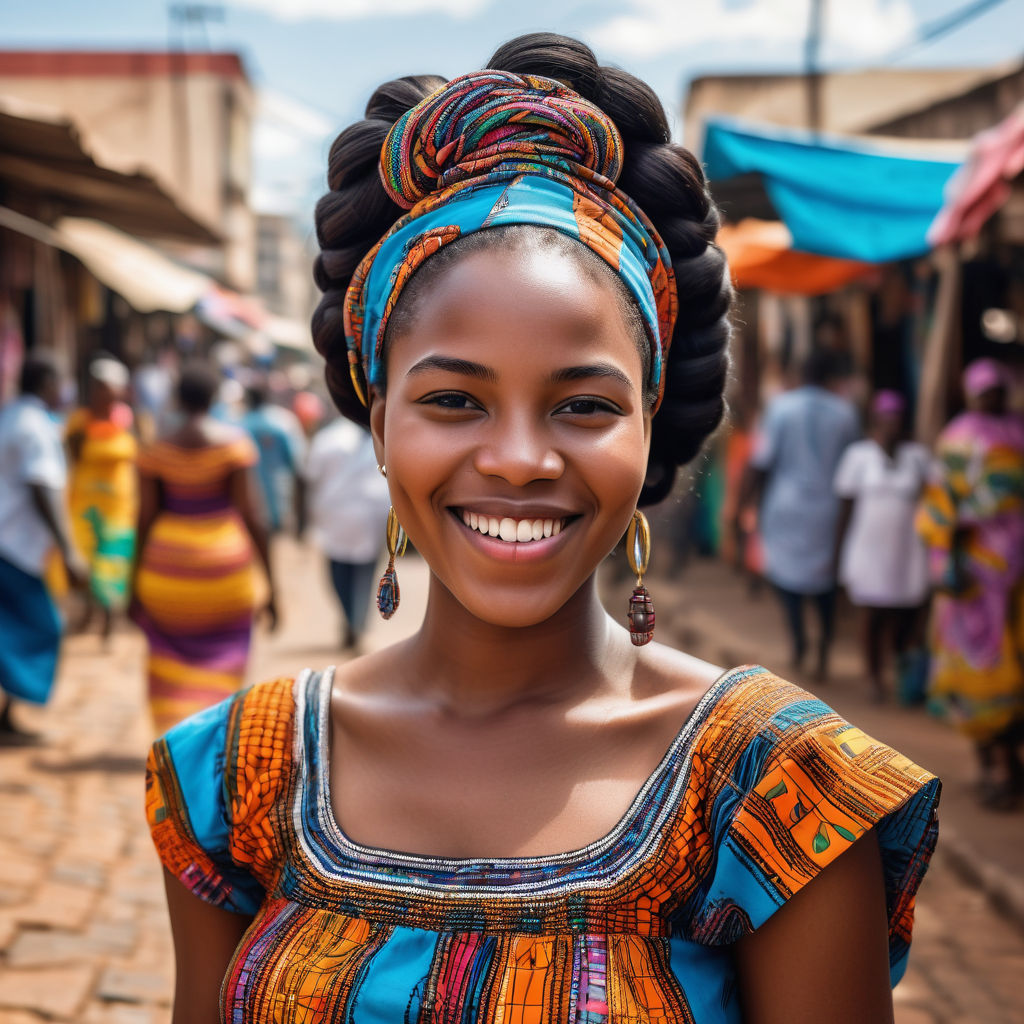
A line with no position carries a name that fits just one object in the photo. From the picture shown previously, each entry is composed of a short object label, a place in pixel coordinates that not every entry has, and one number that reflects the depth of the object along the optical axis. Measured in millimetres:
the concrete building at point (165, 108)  26781
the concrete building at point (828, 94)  18625
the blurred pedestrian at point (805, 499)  8445
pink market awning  4730
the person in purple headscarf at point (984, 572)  5598
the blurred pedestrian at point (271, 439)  13500
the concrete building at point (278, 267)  45875
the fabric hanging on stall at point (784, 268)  9188
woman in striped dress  5914
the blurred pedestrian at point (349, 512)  8766
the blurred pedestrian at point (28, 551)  6511
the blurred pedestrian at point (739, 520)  12117
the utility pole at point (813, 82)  16203
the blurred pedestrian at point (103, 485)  8695
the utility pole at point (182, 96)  27828
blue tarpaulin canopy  6719
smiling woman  1465
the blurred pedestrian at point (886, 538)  7703
